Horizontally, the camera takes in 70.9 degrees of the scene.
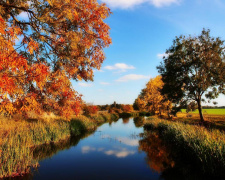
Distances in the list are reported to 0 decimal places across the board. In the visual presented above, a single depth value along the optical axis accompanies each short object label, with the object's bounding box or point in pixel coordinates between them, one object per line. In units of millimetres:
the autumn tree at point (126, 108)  70562
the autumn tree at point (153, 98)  34356
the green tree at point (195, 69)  21312
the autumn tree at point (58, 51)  5969
